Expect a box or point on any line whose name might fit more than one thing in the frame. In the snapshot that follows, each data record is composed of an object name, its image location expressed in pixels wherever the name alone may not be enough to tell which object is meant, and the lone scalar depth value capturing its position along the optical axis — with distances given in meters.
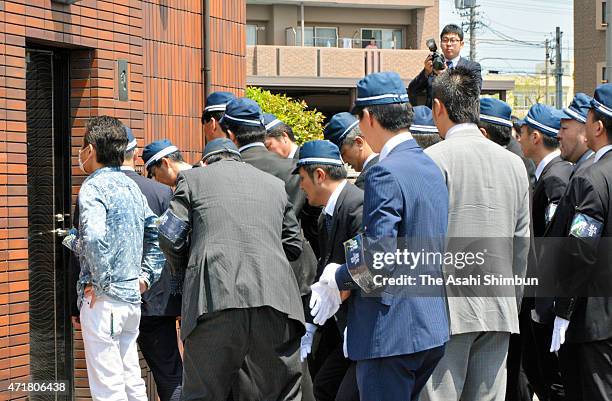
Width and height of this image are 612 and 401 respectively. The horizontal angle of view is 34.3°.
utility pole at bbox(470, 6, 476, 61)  64.50
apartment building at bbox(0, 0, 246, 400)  6.72
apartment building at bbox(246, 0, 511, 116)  40.03
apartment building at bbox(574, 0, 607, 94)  49.28
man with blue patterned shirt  5.90
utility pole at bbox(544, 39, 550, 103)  78.31
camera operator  8.51
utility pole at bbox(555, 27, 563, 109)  64.19
